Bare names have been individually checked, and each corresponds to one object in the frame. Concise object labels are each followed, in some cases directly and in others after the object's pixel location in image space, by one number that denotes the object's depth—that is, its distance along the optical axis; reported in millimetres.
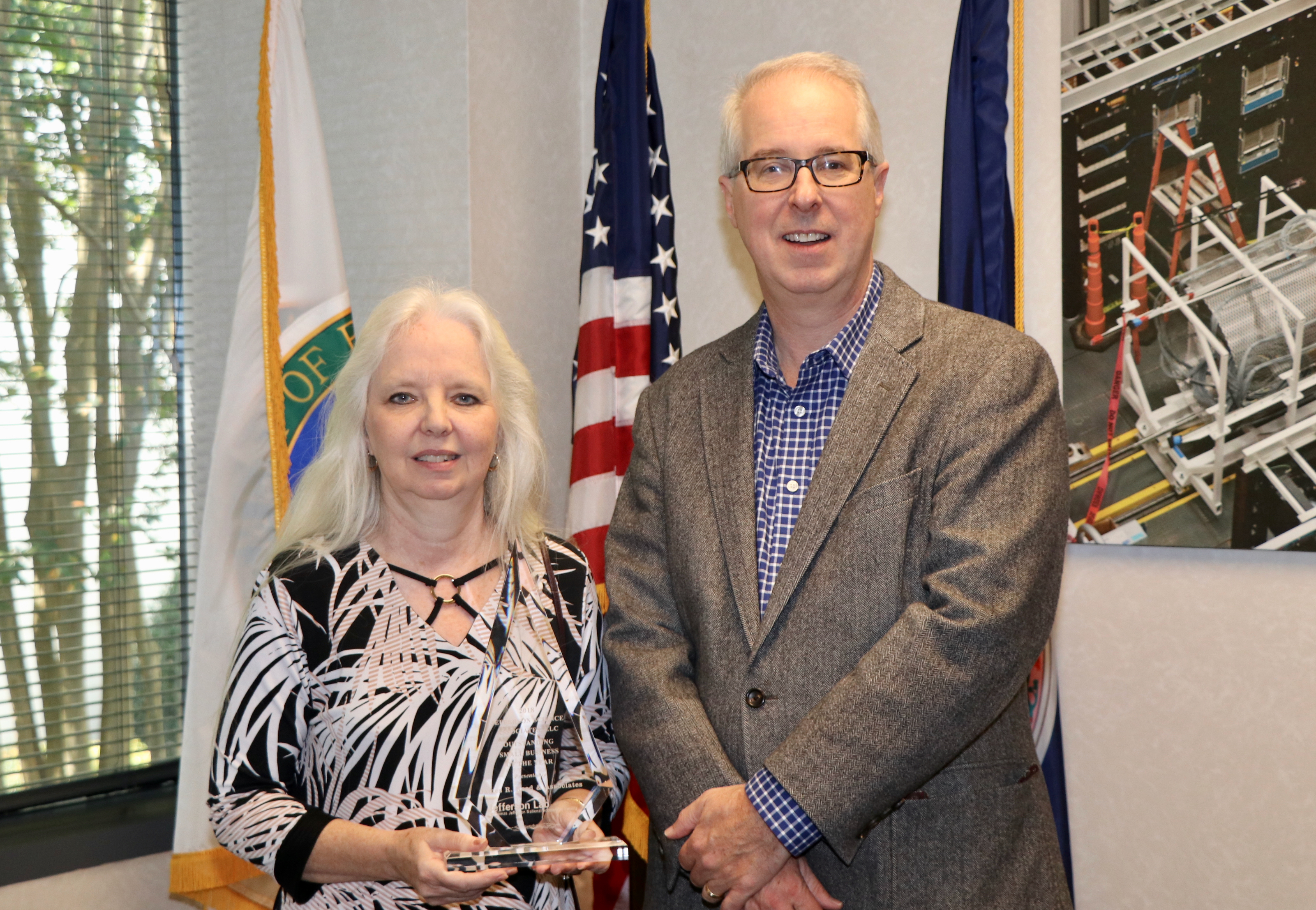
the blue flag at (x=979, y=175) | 2412
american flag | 2773
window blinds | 2580
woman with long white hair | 1510
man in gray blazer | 1441
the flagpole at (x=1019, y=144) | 2406
